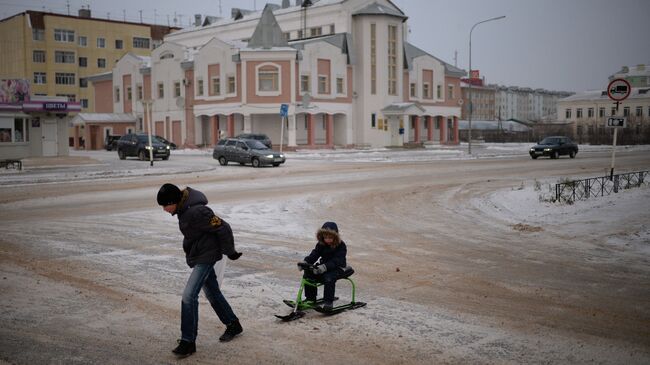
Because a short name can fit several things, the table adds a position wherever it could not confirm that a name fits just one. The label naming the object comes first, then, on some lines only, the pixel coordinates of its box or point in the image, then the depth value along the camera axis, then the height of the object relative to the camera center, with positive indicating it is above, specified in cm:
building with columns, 5656 +658
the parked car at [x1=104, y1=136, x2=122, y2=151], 6612 +81
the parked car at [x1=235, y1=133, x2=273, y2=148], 4612 +89
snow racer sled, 710 -186
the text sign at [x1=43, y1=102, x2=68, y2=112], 4006 +294
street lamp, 4714 +869
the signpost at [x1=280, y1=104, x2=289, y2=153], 4113 +256
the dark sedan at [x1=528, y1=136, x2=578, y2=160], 3962 -19
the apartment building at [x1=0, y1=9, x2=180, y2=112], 8756 +1490
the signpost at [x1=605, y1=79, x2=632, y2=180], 1780 +147
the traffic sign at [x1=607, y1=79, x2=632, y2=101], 1777 +160
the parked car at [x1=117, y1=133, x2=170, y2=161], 4141 +20
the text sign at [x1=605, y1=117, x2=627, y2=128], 1802 +65
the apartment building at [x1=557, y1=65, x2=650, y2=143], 10181 +699
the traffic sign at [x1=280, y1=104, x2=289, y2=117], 4113 +256
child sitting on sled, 724 -136
